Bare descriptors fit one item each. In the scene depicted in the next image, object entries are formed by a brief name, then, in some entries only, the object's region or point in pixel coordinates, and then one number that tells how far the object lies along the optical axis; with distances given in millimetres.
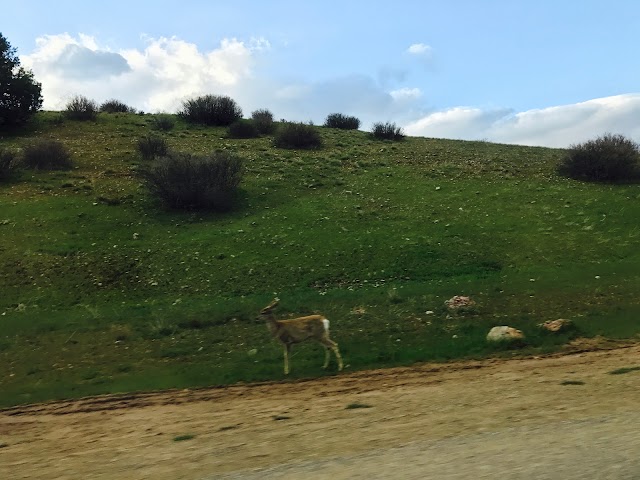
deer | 12961
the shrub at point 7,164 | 30594
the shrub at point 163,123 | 47531
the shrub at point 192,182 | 27406
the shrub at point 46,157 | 33625
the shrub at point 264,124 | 49562
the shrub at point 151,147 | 36188
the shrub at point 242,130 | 46625
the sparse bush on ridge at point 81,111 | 49125
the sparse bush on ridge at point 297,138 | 42625
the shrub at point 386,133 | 50875
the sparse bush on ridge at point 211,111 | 52469
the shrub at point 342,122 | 63125
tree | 45469
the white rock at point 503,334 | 13844
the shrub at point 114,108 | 61906
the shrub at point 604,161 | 33094
